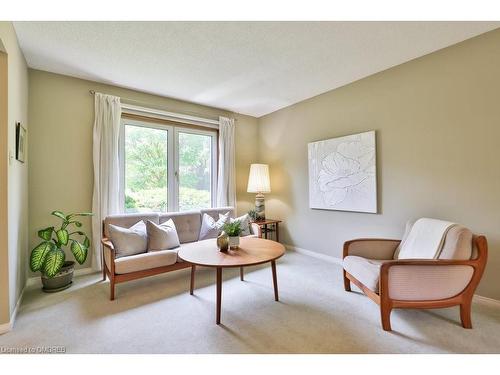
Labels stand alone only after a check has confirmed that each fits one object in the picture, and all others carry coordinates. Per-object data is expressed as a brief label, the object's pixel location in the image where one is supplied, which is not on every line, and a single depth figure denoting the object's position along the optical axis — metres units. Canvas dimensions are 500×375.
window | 3.53
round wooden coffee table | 2.00
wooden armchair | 1.82
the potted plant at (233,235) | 2.46
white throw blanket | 2.03
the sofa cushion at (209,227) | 3.46
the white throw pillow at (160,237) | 2.85
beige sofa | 2.43
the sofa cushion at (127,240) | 2.68
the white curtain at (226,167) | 4.24
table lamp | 4.20
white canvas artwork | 3.09
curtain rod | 3.44
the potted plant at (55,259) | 2.34
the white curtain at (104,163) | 3.11
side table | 4.00
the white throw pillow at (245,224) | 3.56
